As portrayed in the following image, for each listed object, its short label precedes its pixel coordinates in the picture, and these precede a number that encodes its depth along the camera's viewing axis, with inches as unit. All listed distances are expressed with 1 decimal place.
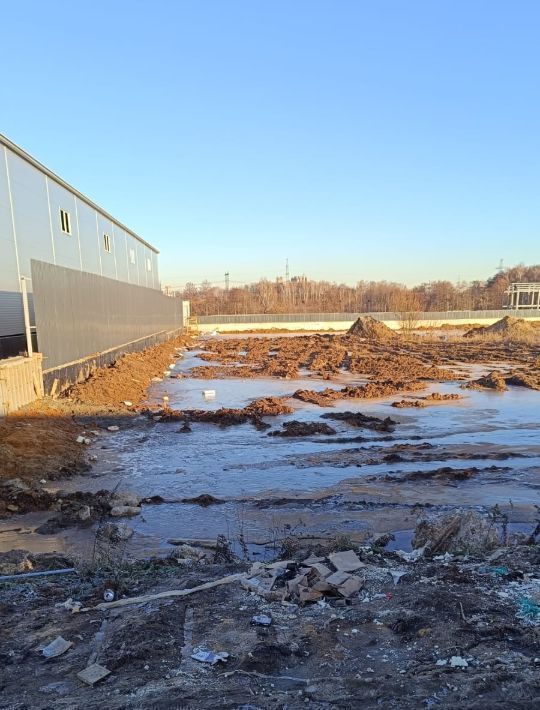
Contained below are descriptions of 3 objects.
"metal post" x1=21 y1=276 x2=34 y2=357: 445.7
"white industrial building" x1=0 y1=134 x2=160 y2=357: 601.3
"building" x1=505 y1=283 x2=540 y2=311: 2372.0
